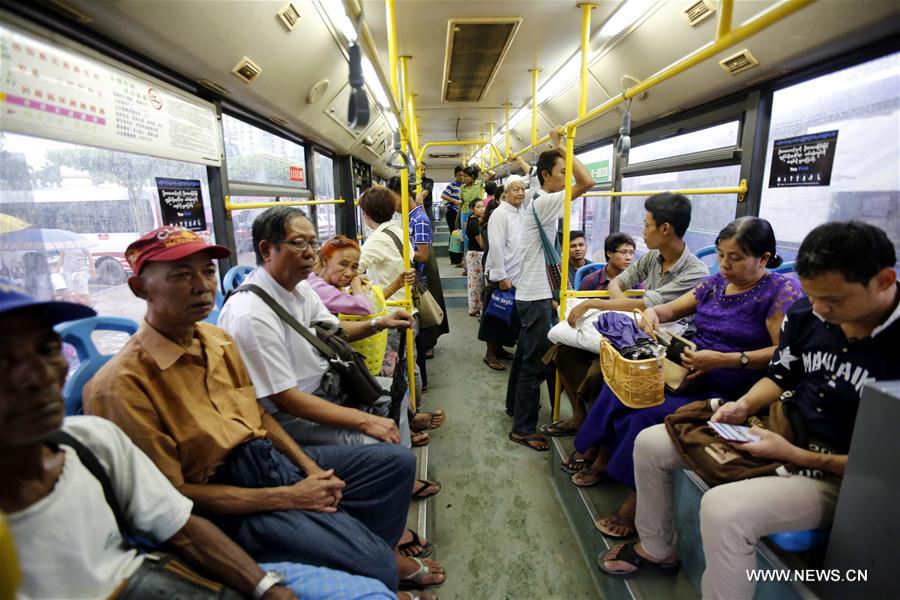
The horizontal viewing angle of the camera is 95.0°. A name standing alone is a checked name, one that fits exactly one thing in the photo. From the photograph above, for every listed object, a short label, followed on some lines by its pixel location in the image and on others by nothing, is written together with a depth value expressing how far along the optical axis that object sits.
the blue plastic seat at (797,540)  1.38
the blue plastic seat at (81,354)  1.38
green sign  5.24
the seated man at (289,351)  1.70
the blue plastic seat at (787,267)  2.77
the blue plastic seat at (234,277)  2.67
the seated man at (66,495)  0.80
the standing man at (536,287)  2.99
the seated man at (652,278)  2.43
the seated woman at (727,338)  1.92
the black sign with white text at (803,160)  2.50
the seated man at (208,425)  1.24
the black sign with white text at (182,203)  2.45
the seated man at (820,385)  1.30
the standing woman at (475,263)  6.16
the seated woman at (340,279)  2.57
